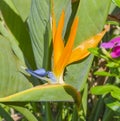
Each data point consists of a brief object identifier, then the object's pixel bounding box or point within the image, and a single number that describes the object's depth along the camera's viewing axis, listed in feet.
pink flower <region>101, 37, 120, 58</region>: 3.63
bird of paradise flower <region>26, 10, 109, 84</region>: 3.98
